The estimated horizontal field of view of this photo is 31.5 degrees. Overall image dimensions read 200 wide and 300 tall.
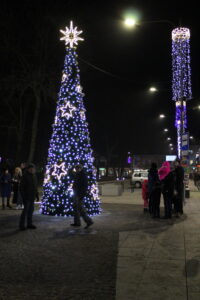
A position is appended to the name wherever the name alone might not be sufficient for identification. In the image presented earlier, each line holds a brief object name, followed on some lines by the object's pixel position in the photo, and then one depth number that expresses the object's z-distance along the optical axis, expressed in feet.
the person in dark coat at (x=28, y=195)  30.35
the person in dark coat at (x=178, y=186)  37.78
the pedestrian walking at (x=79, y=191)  31.45
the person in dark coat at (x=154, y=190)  36.76
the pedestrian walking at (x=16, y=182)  48.32
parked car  106.73
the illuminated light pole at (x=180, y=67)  87.97
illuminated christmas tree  38.40
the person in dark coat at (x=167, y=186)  35.68
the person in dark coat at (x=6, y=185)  45.96
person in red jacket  41.96
